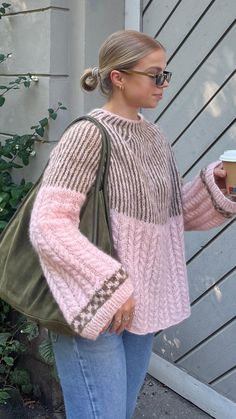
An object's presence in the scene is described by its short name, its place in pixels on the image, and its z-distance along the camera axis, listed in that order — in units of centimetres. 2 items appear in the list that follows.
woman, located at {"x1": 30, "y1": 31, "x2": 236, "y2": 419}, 175
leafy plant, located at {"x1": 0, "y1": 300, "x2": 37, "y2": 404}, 355
